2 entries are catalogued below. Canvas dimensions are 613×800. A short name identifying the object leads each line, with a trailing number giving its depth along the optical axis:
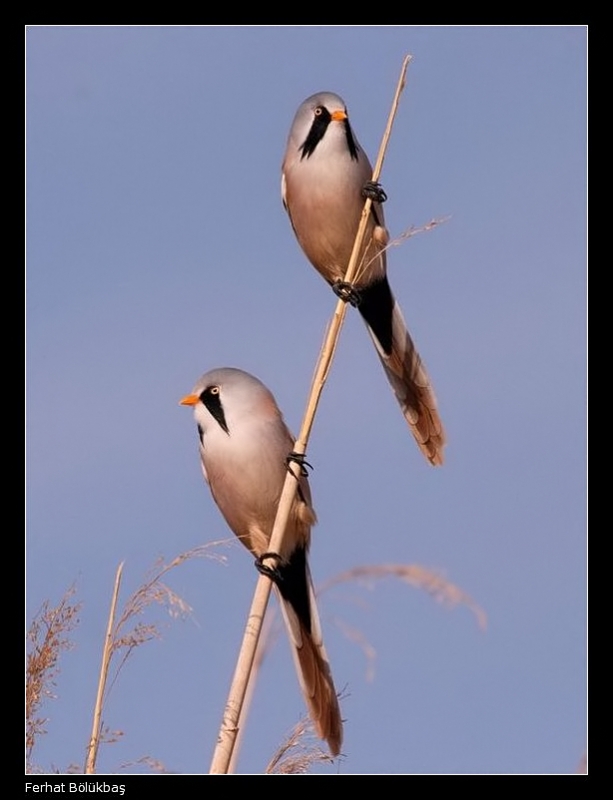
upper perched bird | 9.41
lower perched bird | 7.75
